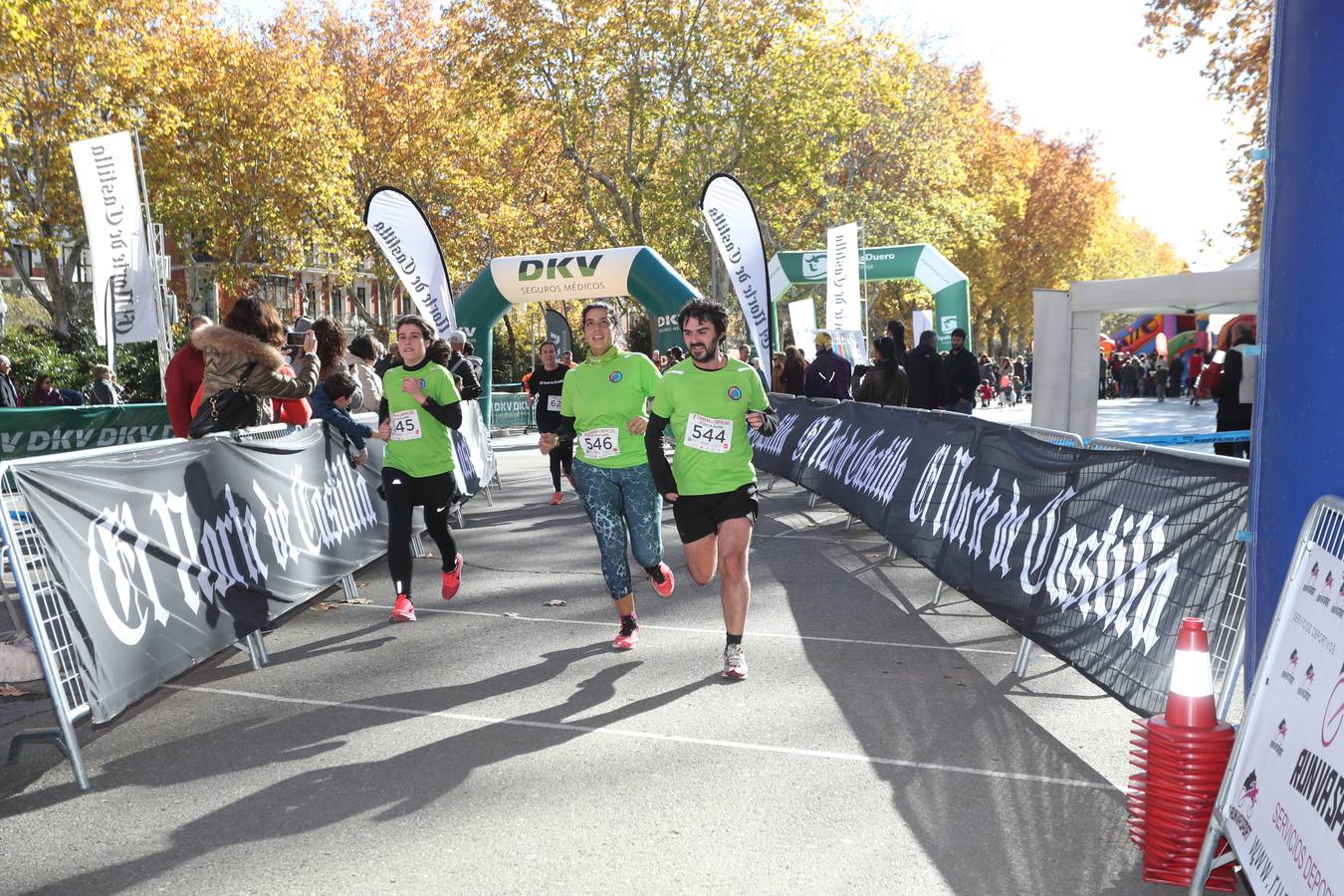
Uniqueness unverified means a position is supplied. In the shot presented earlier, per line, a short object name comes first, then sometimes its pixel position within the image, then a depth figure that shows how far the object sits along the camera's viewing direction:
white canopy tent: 11.62
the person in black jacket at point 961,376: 15.64
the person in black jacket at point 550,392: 13.06
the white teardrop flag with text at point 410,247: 17.70
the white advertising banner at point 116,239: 16.17
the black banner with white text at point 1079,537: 4.61
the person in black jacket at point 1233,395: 11.79
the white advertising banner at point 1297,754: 2.71
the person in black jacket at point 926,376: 15.14
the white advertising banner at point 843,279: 19.88
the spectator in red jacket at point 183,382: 7.21
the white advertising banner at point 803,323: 27.77
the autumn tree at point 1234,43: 18.92
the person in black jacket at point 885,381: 13.88
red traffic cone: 3.51
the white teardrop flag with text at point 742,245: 17.83
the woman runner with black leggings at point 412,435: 7.27
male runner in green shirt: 6.03
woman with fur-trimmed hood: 6.79
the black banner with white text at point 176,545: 4.56
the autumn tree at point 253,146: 31.77
